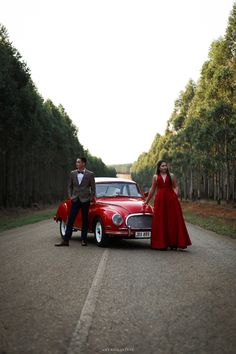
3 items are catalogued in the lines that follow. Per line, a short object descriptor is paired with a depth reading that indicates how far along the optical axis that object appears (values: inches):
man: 462.3
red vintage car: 435.5
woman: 432.8
